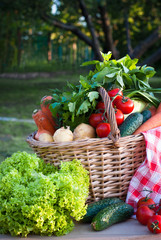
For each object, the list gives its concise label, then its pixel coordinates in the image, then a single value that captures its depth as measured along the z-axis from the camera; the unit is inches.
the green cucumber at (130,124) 124.5
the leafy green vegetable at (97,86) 129.7
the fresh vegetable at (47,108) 142.3
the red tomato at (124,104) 130.3
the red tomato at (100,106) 130.5
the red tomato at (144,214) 110.5
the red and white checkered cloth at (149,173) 123.4
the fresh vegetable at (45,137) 129.6
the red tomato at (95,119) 127.3
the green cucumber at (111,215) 109.2
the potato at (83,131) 124.8
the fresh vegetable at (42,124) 136.9
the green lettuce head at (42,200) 102.0
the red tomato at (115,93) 131.5
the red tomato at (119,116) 127.4
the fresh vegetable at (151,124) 129.4
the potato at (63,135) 121.9
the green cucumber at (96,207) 116.8
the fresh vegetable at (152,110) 144.4
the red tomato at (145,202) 114.8
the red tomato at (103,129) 121.6
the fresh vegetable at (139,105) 141.1
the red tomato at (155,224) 104.1
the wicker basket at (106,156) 116.3
